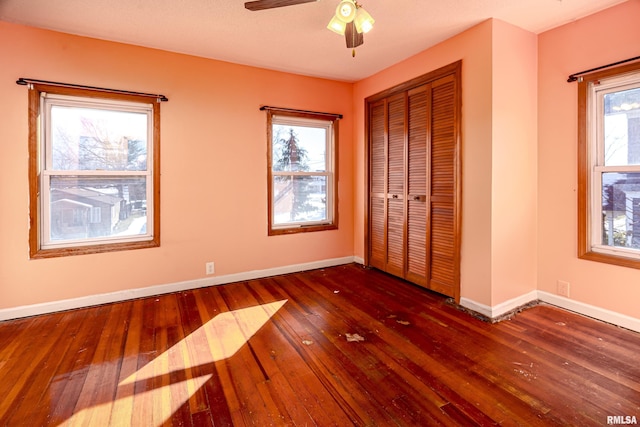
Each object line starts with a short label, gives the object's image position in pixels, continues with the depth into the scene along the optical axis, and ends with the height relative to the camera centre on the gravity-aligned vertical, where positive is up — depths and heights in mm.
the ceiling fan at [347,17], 1896 +1258
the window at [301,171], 3865 +501
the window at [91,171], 2775 +384
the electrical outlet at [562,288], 2777 -747
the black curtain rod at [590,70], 2311 +1113
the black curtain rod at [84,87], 2631 +1147
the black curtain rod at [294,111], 3674 +1246
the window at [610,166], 2396 +332
